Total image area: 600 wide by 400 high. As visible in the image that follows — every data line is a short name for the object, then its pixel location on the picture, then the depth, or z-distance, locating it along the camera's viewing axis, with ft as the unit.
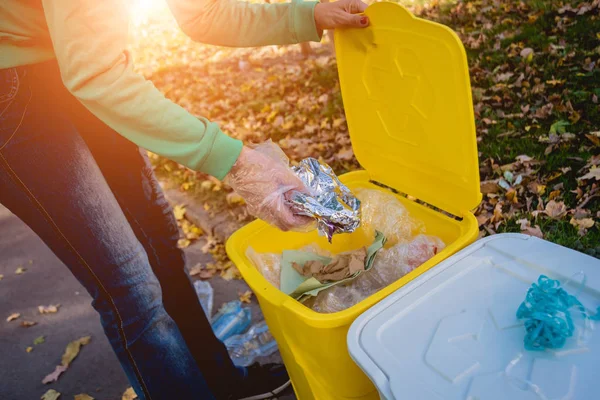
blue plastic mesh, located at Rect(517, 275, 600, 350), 2.89
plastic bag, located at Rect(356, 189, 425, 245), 5.21
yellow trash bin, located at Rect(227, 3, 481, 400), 3.79
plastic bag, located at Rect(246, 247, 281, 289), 5.05
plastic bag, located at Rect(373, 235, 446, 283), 4.66
